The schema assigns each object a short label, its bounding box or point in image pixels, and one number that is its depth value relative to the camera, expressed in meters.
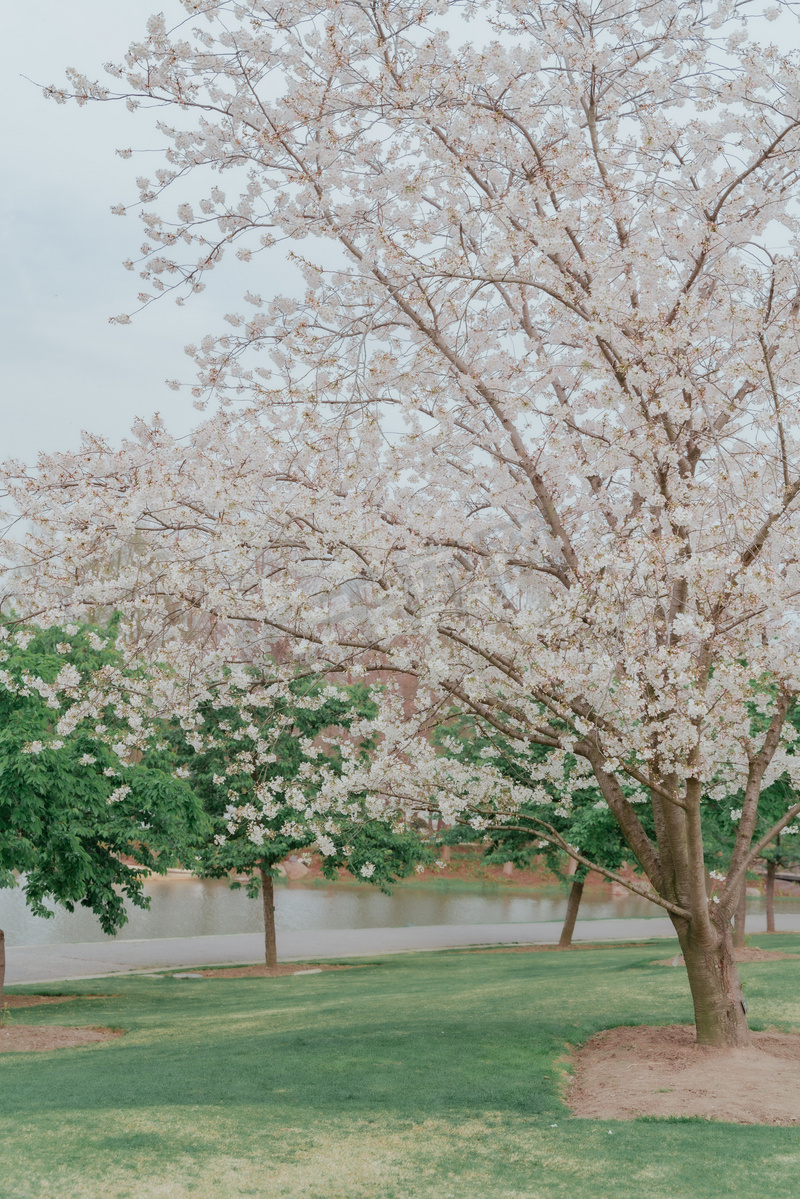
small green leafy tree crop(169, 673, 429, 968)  17.06
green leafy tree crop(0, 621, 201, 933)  9.86
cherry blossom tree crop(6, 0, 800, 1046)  6.84
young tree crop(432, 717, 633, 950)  17.31
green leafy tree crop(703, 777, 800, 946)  16.86
